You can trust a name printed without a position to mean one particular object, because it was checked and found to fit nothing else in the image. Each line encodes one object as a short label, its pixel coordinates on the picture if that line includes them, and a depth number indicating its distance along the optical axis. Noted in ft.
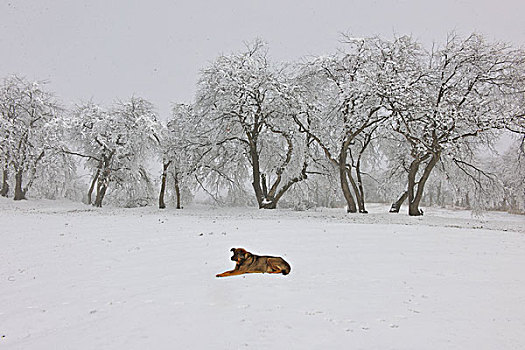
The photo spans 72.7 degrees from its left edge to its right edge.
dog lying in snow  19.30
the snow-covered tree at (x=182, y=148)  71.51
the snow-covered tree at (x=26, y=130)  80.74
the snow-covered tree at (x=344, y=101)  56.75
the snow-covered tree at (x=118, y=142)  80.02
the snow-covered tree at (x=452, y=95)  53.01
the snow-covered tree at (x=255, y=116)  63.87
